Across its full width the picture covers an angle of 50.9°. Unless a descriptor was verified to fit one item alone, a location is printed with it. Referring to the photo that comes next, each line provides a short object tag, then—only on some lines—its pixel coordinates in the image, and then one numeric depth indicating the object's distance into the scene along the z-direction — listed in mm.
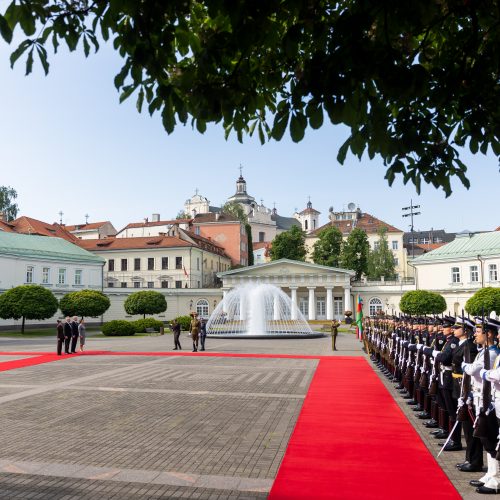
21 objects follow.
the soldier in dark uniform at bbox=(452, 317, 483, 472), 7156
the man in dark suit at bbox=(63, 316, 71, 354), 25266
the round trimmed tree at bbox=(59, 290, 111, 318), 47531
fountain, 41906
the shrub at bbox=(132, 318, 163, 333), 47562
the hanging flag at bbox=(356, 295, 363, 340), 32594
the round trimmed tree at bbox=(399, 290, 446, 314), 52469
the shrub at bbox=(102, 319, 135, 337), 44344
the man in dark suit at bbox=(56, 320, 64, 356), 24484
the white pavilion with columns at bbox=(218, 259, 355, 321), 66812
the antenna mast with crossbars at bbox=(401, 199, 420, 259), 71062
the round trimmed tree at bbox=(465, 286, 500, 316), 43344
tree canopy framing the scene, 4242
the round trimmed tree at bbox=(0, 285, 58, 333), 43625
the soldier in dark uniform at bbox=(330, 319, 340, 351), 27219
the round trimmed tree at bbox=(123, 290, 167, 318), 52875
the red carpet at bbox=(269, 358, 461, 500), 6277
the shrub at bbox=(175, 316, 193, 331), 49372
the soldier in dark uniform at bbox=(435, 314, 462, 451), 8305
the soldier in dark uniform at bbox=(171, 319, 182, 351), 27809
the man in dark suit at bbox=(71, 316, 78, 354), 25750
